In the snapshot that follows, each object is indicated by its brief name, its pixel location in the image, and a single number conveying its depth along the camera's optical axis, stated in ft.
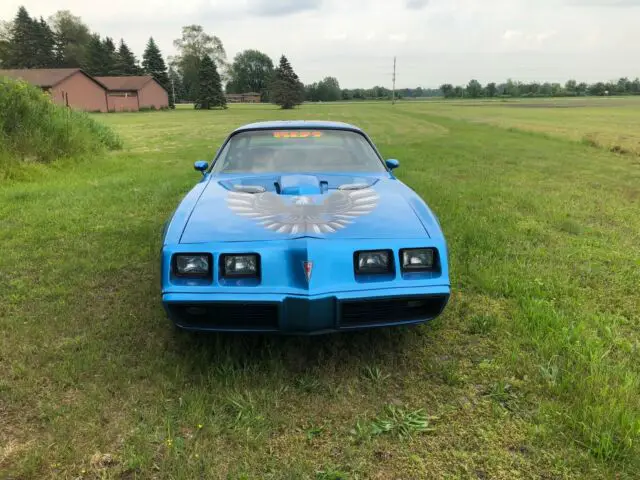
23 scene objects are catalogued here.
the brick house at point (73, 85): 165.37
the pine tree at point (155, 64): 243.40
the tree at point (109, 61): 240.53
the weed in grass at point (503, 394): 8.04
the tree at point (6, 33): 239.71
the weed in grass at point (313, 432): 7.36
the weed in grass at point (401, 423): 7.43
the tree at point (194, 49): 281.33
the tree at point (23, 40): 244.83
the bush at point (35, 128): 29.94
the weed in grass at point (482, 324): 10.53
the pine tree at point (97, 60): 241.55
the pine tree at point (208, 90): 222.48
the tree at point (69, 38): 264.31
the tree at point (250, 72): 364.38
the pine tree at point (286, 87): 219.82
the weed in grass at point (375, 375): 8.77
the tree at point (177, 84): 295.89
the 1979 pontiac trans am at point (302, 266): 7.89
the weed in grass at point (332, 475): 6.56
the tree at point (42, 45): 250.16
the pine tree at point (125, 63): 240.53
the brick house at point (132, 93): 196.60
